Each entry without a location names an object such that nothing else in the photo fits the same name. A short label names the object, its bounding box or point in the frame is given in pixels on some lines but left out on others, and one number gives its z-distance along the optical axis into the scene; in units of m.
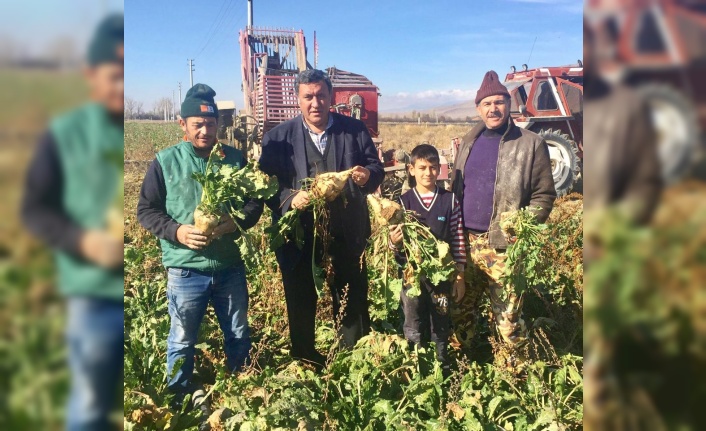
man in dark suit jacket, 3.47
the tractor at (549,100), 9.30
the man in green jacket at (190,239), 3.16
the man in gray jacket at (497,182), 3.49
